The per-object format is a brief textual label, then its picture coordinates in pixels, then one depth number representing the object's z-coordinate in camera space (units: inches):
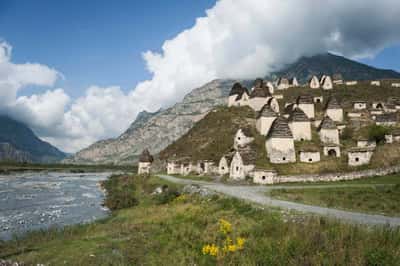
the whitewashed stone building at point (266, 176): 1300.4
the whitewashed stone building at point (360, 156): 1384.1
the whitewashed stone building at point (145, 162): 2711.6
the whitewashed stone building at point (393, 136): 1581.4
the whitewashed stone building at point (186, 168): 2129.3
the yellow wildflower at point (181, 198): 1070.6
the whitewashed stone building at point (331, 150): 1625.2
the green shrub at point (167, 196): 1210.4
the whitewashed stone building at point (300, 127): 1846.7
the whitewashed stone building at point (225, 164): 1681.8
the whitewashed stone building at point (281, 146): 1595.7
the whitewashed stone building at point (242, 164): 1467.8
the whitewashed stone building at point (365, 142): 1617.9
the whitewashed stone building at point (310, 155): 1544.0
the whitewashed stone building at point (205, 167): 1891.0
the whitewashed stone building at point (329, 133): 1812.3
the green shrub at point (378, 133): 1631.4
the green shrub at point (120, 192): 1377.6
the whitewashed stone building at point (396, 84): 3176.7
